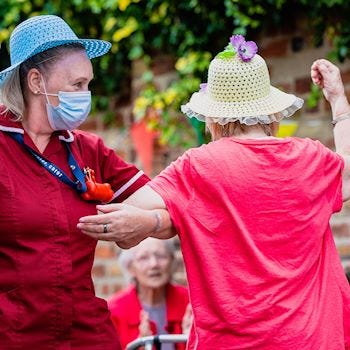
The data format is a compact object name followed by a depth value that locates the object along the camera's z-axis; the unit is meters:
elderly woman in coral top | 5.08
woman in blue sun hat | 5.38
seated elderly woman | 8.38
